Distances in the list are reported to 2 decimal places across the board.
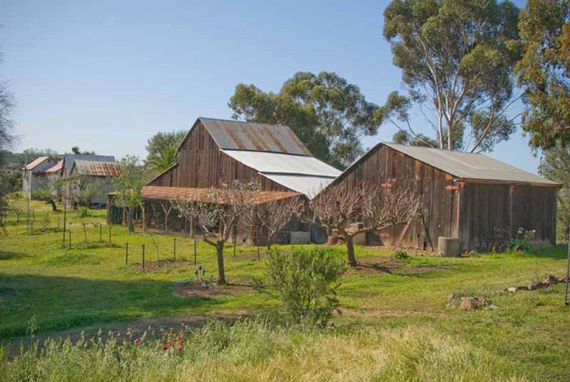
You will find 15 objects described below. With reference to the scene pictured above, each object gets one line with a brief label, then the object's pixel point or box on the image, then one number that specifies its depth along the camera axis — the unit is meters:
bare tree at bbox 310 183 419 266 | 21.28
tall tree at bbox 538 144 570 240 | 41.19
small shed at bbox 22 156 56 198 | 71.12
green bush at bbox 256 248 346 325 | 9.76
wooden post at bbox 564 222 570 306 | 12.45
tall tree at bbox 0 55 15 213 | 19.61
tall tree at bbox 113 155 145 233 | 38.91
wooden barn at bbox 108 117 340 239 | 35.06
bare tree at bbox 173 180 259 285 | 18.29
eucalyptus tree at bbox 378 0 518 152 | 41.35
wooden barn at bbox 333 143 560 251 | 24.41
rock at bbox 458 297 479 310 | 12.65
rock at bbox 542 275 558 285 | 15.47
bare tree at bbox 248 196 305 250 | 25.56
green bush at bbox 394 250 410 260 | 21.94
